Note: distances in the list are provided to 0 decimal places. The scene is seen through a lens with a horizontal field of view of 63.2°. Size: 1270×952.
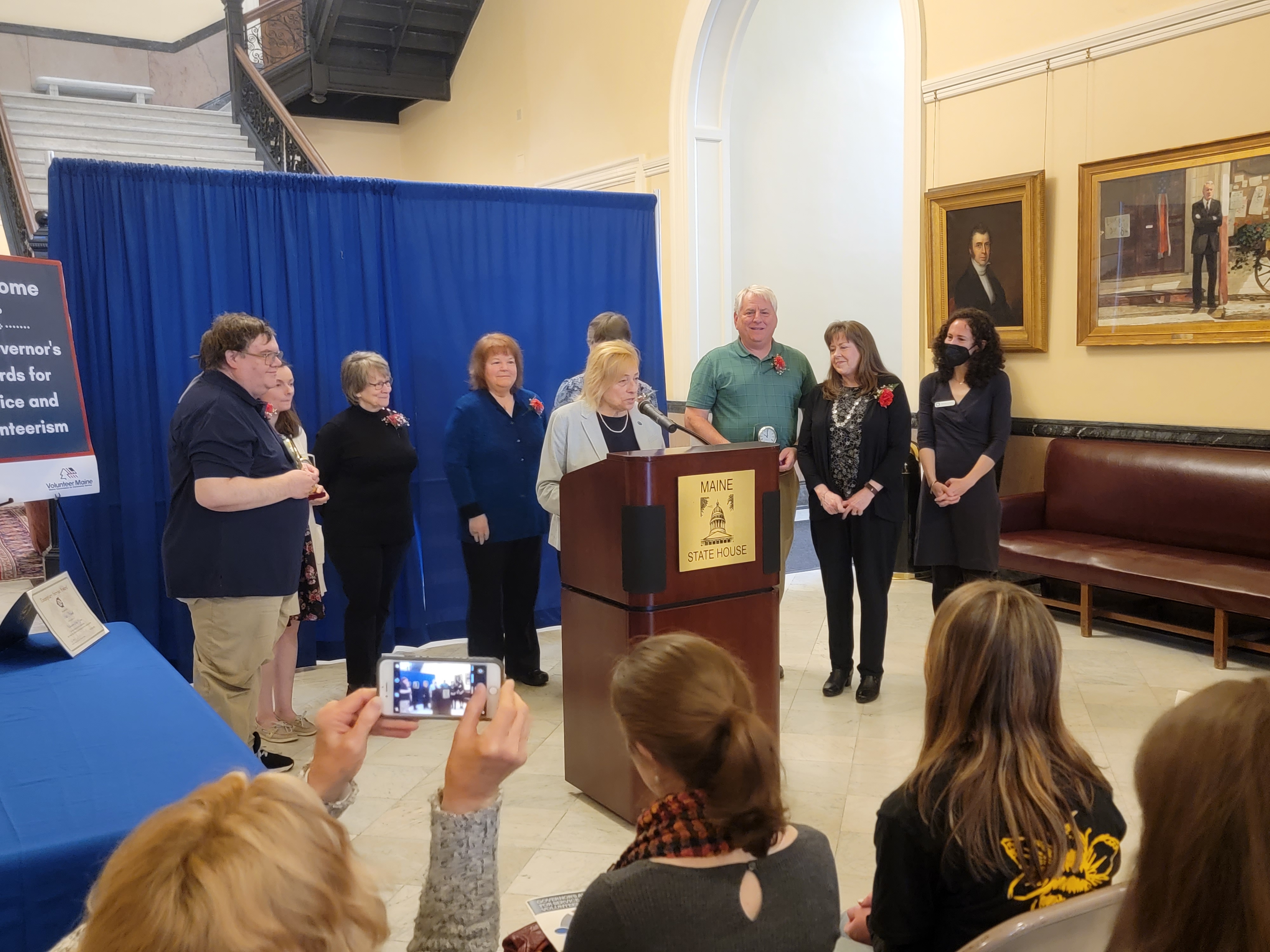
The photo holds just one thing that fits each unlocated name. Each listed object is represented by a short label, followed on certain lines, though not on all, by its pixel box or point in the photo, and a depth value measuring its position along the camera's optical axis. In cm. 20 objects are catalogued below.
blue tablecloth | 162
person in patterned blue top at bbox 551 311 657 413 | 447
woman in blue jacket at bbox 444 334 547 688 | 429
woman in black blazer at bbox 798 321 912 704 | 409
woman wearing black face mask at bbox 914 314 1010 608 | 457
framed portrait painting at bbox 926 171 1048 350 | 573
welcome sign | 376
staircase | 859
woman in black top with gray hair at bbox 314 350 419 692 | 403
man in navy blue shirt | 289
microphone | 313
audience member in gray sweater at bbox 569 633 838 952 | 125
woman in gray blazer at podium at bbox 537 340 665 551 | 375
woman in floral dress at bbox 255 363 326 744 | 384
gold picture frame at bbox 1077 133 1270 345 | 485
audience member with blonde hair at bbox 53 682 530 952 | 76
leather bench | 461
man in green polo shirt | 434
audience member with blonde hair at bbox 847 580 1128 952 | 151
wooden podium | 290
